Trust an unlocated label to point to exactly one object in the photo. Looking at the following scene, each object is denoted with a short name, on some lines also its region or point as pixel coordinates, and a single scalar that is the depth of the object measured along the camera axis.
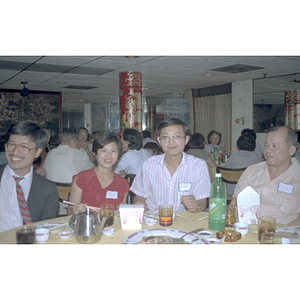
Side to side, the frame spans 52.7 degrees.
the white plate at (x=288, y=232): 1.43
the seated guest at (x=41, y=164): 3.86
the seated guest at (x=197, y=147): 4.58
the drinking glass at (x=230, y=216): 1.69
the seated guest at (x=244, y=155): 3.97
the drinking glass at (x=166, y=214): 1.68
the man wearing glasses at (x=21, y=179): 1.79
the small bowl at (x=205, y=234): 1.48
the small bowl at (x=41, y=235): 1.41
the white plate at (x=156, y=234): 1.44
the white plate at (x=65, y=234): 1.48
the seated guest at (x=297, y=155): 3.83
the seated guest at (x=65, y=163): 3.61
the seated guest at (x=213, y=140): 6.76
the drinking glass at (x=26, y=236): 1.35
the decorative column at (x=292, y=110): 7.89
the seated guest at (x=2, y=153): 3.48
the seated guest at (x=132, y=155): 3.86
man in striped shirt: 2.29
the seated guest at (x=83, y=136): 7.13
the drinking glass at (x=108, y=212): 1.71
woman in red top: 2.28
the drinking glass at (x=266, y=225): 1.47
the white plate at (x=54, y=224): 1.62
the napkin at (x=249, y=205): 1.72
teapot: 1.38
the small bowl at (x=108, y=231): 1.54
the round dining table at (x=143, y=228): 1.45
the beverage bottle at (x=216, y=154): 5.95
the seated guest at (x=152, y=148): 4.89
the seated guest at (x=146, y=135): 7.30
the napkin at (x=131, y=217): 1.62
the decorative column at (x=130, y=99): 6.75
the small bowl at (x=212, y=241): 1.40
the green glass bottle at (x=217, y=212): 1.57
